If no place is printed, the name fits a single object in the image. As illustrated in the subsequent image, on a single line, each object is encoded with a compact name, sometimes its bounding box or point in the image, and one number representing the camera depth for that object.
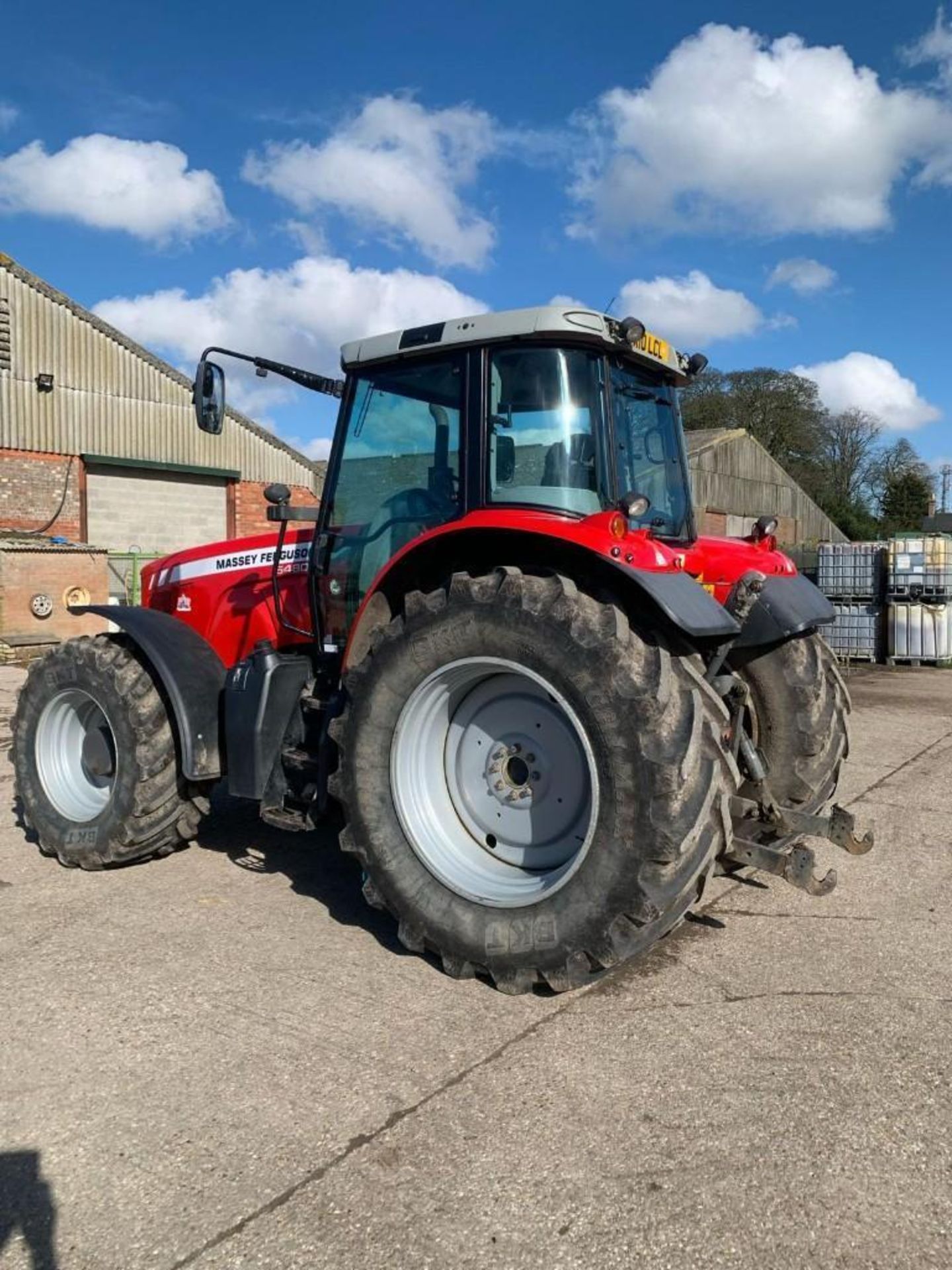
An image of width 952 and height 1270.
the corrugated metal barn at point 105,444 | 20.28
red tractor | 3.18
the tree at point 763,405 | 47.81
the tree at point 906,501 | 47.88
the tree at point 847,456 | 52.91
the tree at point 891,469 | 51.97
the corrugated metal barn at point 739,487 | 32.47
